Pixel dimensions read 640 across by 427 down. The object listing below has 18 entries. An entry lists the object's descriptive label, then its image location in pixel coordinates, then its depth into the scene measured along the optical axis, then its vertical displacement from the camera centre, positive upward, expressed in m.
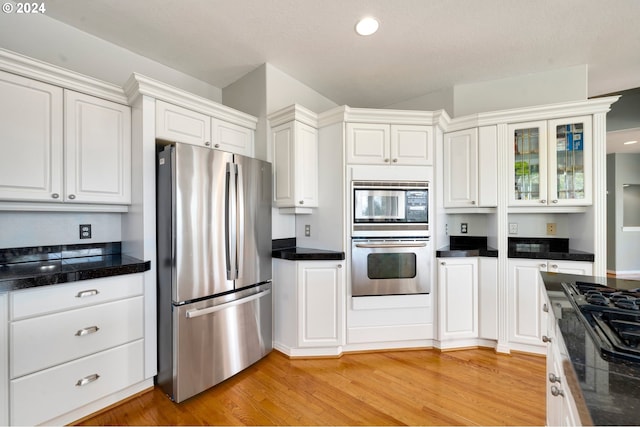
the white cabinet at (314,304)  2.48 -0.80
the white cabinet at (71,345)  1.51 -0.78
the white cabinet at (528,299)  2.46 -0.77
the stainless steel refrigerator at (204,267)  1.90 -0.39
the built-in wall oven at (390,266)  2.55 -0.49
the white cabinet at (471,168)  2.69 +0.44
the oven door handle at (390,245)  2.55 -0.29
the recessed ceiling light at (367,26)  2.16 +1.46
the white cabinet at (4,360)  1.45 -0.76
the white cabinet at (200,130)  2.13 +0.70
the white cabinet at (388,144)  2.59 +0.64
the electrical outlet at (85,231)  2.16 -0.14
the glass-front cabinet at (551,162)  2.52 +0.47
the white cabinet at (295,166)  2.57 +0.44
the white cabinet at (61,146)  1.71 +0.45
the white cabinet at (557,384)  0.75 -0.55
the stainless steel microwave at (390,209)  2.58 +0.04
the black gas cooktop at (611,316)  0.72 -0.34
